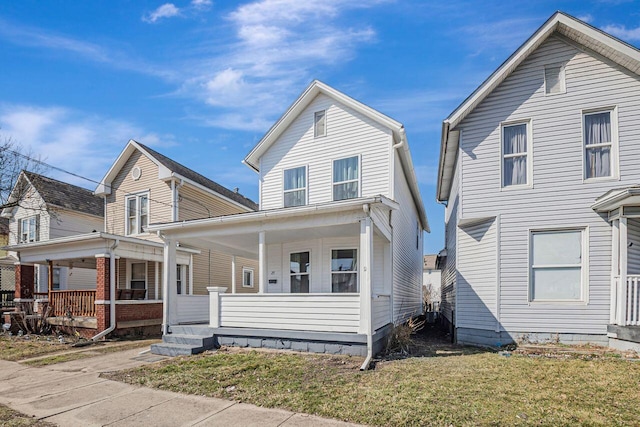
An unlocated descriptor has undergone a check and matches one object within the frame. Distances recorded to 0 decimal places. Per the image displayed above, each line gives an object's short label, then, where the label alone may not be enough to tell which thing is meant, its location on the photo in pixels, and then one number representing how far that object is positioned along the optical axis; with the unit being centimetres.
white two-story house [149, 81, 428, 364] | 918
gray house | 967
